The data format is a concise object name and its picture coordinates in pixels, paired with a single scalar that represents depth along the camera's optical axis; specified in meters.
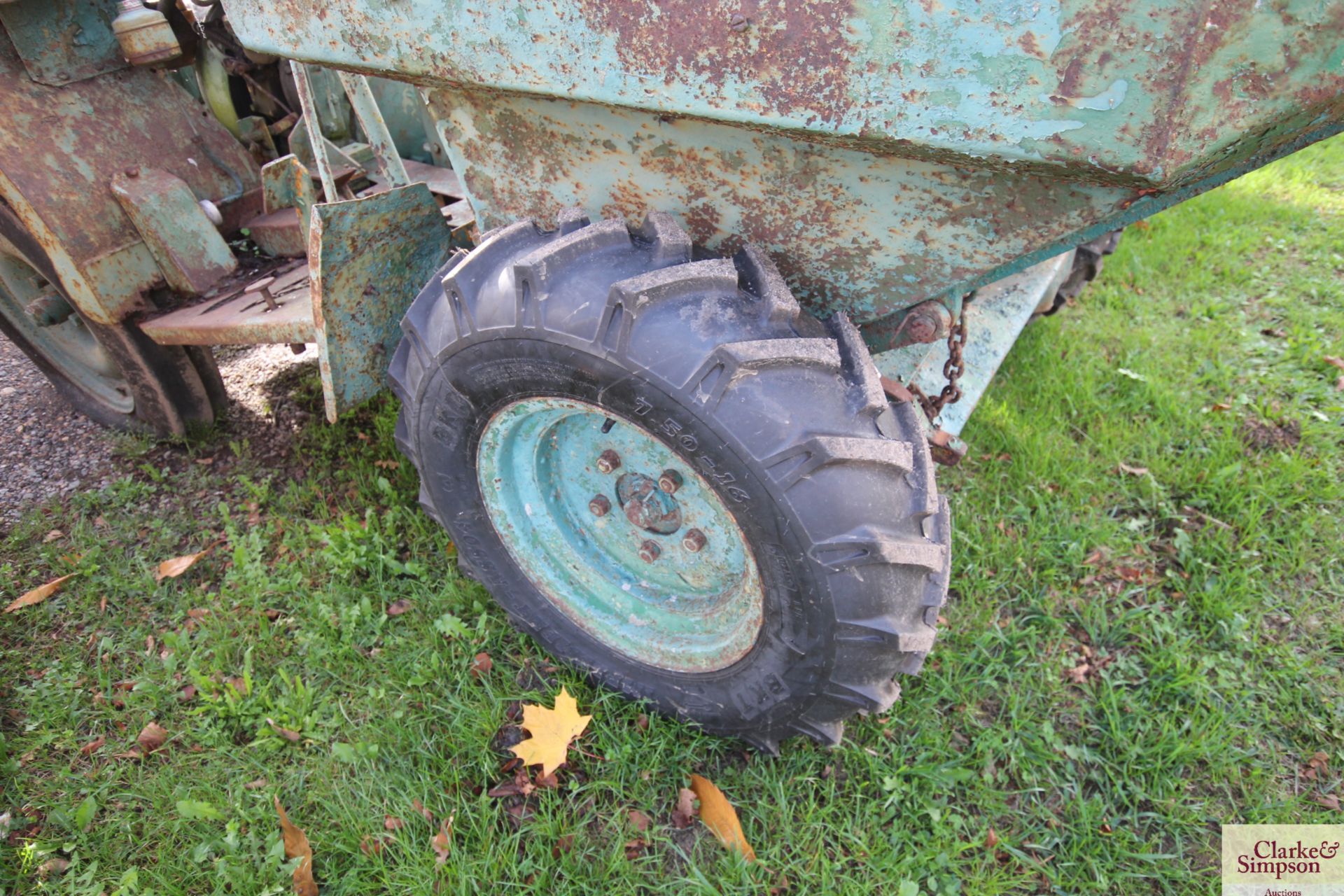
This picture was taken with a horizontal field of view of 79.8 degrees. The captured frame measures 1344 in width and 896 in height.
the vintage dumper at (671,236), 1.25
